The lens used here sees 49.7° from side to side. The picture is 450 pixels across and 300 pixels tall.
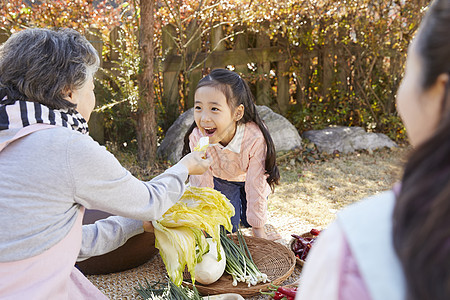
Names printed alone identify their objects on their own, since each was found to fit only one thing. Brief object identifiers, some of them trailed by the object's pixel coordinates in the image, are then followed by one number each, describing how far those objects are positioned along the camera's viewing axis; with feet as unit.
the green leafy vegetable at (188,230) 7.57
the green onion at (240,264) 8.52
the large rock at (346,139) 19.40
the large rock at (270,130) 16.99
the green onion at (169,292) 7.61
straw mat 8.82
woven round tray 8.26
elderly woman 5.57
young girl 10.41
